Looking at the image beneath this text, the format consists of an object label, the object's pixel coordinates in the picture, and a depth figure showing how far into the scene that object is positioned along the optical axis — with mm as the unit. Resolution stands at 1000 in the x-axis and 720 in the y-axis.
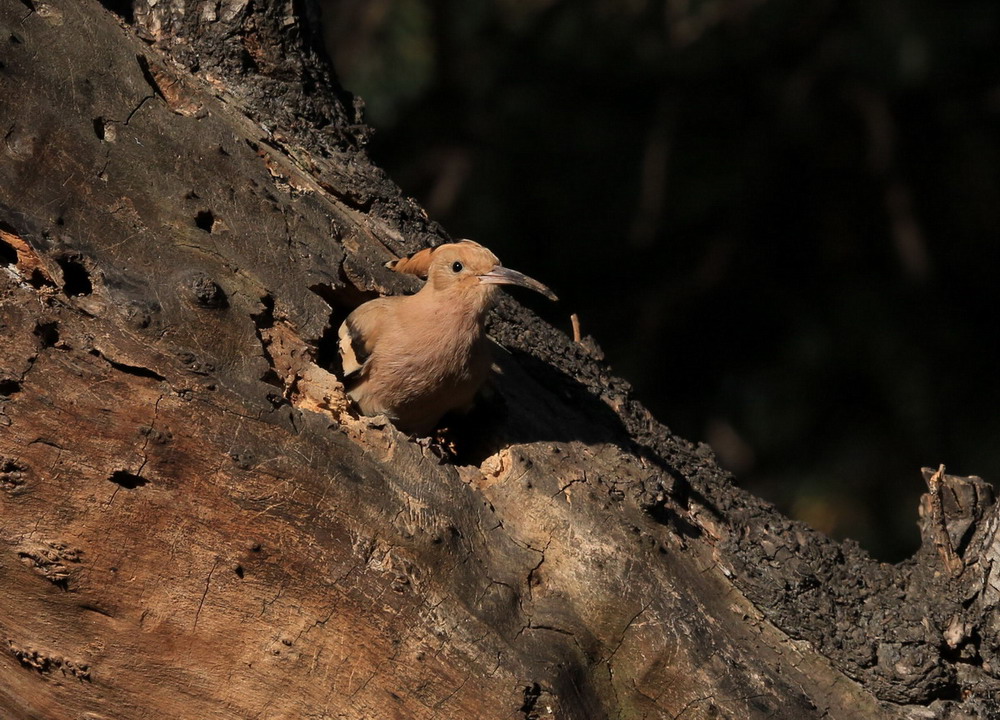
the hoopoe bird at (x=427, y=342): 5488
